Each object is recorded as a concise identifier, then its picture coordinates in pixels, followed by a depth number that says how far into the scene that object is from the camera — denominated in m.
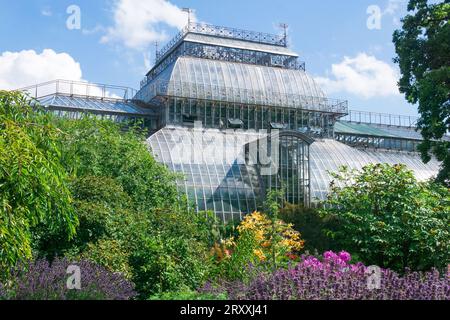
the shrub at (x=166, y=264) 13.40
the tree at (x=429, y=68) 22.95
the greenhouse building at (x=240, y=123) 35.38
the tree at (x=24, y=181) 9.78
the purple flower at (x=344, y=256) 16.64
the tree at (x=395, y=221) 17.69
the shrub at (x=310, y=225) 26.39
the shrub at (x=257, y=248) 16.04
